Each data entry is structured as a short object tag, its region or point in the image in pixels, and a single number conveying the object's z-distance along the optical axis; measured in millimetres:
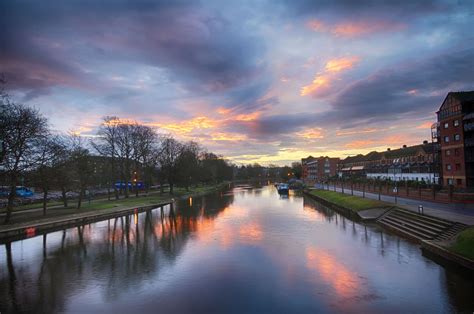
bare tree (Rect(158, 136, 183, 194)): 76438
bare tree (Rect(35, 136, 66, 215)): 34281
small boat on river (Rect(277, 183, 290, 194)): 94562
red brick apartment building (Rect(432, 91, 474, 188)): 49831
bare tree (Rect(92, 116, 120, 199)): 59531
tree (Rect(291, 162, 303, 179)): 183538
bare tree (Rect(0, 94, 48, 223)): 30102
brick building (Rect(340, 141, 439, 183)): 71188
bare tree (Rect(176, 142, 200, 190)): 80138
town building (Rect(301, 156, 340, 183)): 170000
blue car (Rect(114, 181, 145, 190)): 84881
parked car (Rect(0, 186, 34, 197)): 60453
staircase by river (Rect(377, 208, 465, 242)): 22453
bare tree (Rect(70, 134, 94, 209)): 44831
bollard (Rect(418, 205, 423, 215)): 28436
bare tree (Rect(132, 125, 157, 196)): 65500
